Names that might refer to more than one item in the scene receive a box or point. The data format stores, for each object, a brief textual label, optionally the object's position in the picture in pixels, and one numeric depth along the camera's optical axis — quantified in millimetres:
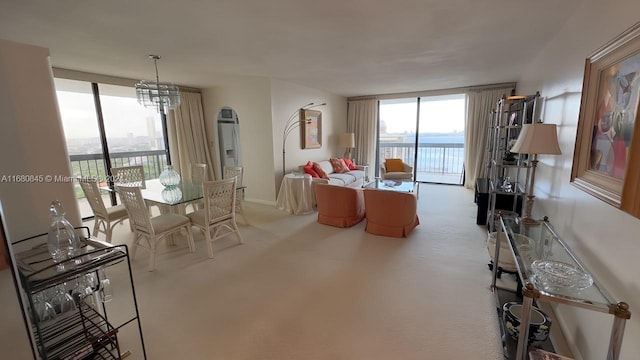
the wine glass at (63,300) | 1329
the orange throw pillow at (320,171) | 5105
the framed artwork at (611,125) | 1067
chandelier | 3078
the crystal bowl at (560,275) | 1239
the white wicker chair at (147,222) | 2584
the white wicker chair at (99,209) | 2873
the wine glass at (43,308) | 1240
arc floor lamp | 5132
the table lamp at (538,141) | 1926
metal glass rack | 1128
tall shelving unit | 3057
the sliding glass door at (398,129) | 6848
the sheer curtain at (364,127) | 7094
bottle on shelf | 1229
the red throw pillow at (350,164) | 6348
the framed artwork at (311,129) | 5582
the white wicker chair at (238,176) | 3855
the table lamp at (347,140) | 6680
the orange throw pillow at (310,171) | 4953
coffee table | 4609
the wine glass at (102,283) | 1552
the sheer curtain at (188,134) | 5289
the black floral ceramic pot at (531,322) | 1617
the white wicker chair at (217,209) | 2898
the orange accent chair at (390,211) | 3299
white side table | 4516
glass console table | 1034
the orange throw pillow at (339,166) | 6035
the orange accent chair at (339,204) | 3734
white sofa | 5257
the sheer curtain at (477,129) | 5711
